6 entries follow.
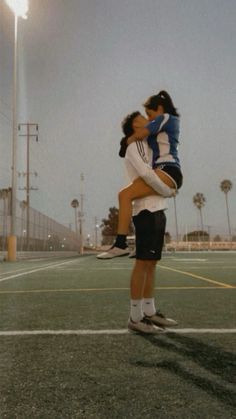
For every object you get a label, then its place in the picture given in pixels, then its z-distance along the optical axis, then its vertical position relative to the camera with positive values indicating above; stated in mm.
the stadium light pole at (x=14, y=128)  19141 +6891
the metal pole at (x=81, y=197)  54653 +9835
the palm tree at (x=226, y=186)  98938 +17223
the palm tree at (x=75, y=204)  120125 +17433
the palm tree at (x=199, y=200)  104375 +14800
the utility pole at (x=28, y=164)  48688 +13088
